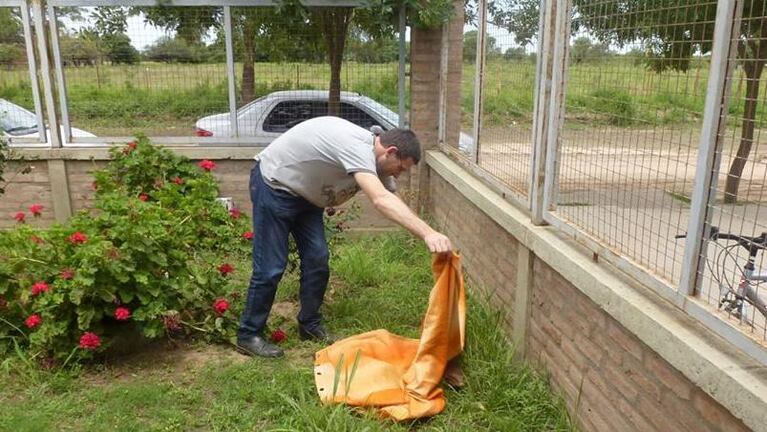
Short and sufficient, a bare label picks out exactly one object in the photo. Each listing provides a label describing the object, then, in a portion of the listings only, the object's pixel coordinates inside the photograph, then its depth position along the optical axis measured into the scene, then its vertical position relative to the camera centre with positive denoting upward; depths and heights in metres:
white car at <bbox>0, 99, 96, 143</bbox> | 6.72 -0.70
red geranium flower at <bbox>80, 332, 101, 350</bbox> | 3.64 -1.60
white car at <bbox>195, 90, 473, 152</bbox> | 6.71 -0.61
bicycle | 2.17 -0.81
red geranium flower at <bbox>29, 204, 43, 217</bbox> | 4.65 -1.12
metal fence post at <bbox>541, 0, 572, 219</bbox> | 3.22 -0.15
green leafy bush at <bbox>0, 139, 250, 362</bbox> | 3.71 -1.36
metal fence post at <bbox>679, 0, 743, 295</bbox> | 1.99 -0.24
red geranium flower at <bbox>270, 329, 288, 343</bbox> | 4.21 -1.81
